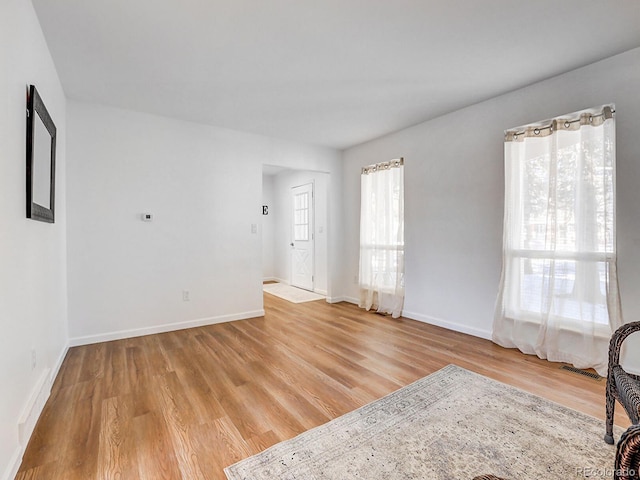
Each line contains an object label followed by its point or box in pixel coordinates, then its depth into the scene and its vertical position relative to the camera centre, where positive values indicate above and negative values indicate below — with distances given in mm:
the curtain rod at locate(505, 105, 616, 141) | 2479 +990
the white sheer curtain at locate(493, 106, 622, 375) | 2492 -63
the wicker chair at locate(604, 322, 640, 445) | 1326 -702
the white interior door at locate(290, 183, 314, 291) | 6176 -50
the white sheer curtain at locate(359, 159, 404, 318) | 4227 -38
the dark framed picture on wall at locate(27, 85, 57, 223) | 1789 +510
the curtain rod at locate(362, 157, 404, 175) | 4246 +1008
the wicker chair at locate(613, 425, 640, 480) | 894 -654
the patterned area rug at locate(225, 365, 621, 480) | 1495 -1148
